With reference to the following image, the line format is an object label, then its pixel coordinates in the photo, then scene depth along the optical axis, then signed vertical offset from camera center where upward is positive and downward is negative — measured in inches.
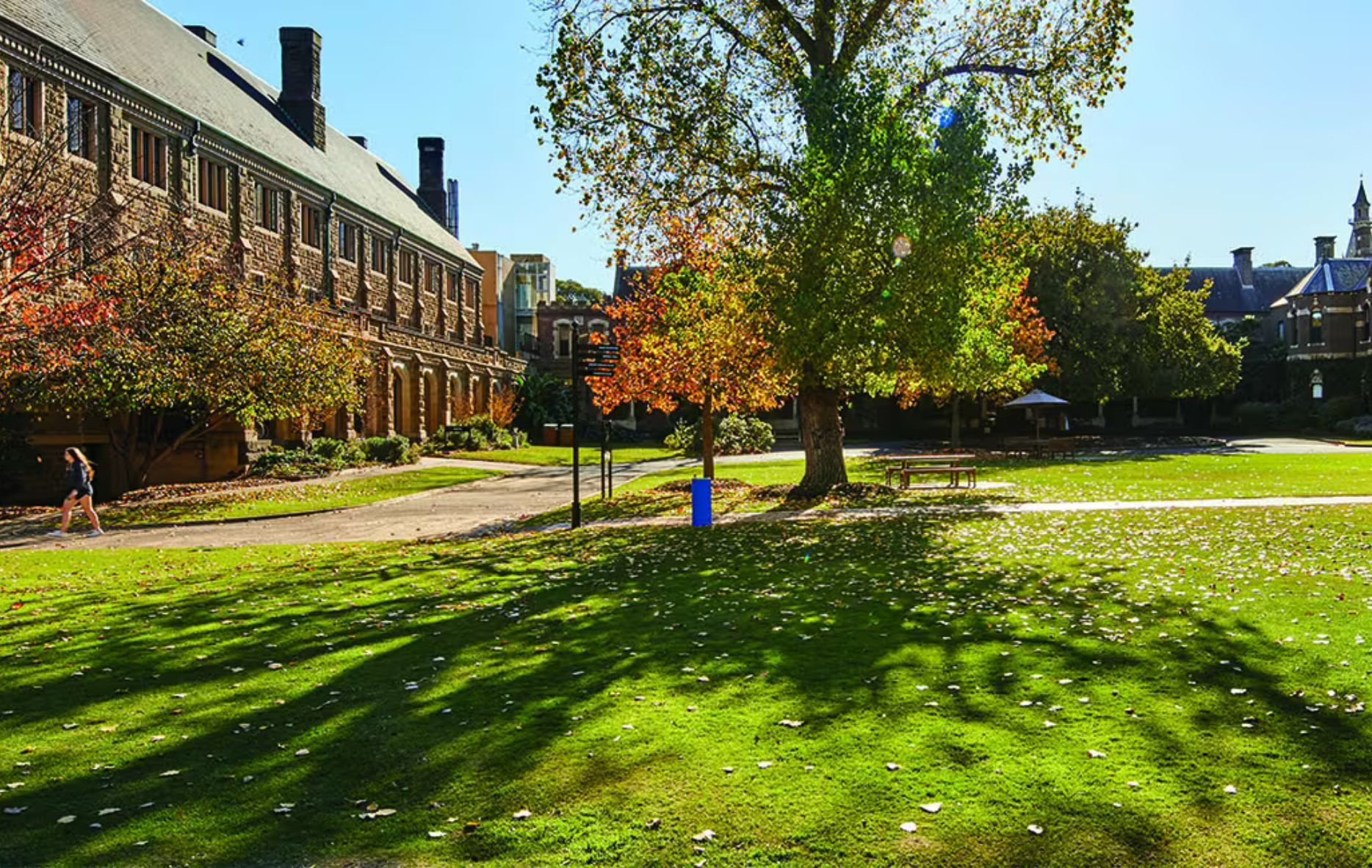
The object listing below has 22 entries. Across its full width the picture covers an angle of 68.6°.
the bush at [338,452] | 1397.6 -18.0
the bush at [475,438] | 1796.3 -3.5
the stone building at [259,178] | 1088.2 +369.4
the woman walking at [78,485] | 751.1 -30.1
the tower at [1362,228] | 3612.2 +684.3
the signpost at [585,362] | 692.1 +52.0
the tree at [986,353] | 840.9 +64.4
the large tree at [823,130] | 745.6 +232.1
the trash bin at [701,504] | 713.6 -51.6
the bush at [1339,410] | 2294.5 +19.4
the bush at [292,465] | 1254.3 -31.8
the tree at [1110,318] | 1870.1 +201.6
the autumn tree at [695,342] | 870.4 +83.2
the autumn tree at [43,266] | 571.8 +113.1
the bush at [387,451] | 1476.4 -18.3
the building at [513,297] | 3004.4 +437.8
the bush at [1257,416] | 2487.7 +9.4
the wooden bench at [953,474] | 993.5 -48.6
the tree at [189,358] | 874.8 +80.3
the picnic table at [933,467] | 1011.3 -45.7
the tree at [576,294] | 3275.1 +554.6
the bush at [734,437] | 1723.7 -10.4
